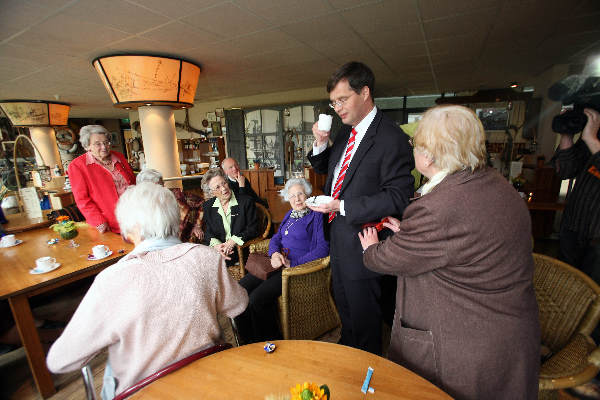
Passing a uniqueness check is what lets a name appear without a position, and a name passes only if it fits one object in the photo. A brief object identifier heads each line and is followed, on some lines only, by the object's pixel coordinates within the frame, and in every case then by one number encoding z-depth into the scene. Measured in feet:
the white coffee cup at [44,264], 5.83
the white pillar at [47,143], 23.22
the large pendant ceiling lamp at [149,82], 10.59
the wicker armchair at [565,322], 3.01
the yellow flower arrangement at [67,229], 7.16
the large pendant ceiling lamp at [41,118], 19.52
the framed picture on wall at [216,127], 26.46
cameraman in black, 5.77
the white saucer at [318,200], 4.61
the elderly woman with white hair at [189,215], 8.93
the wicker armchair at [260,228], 8.48
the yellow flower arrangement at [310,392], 2.03
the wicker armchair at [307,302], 5.61
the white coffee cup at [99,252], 6.44
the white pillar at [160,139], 13.14
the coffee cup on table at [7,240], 7.42
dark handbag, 6.84
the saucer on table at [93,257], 6.39
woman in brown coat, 2.72
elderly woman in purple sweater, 6.63
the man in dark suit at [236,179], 10.36
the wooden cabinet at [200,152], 26.94
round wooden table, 2.69
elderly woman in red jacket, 8.16
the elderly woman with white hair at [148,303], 2.86
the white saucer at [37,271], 5.78
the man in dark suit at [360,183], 4.43
